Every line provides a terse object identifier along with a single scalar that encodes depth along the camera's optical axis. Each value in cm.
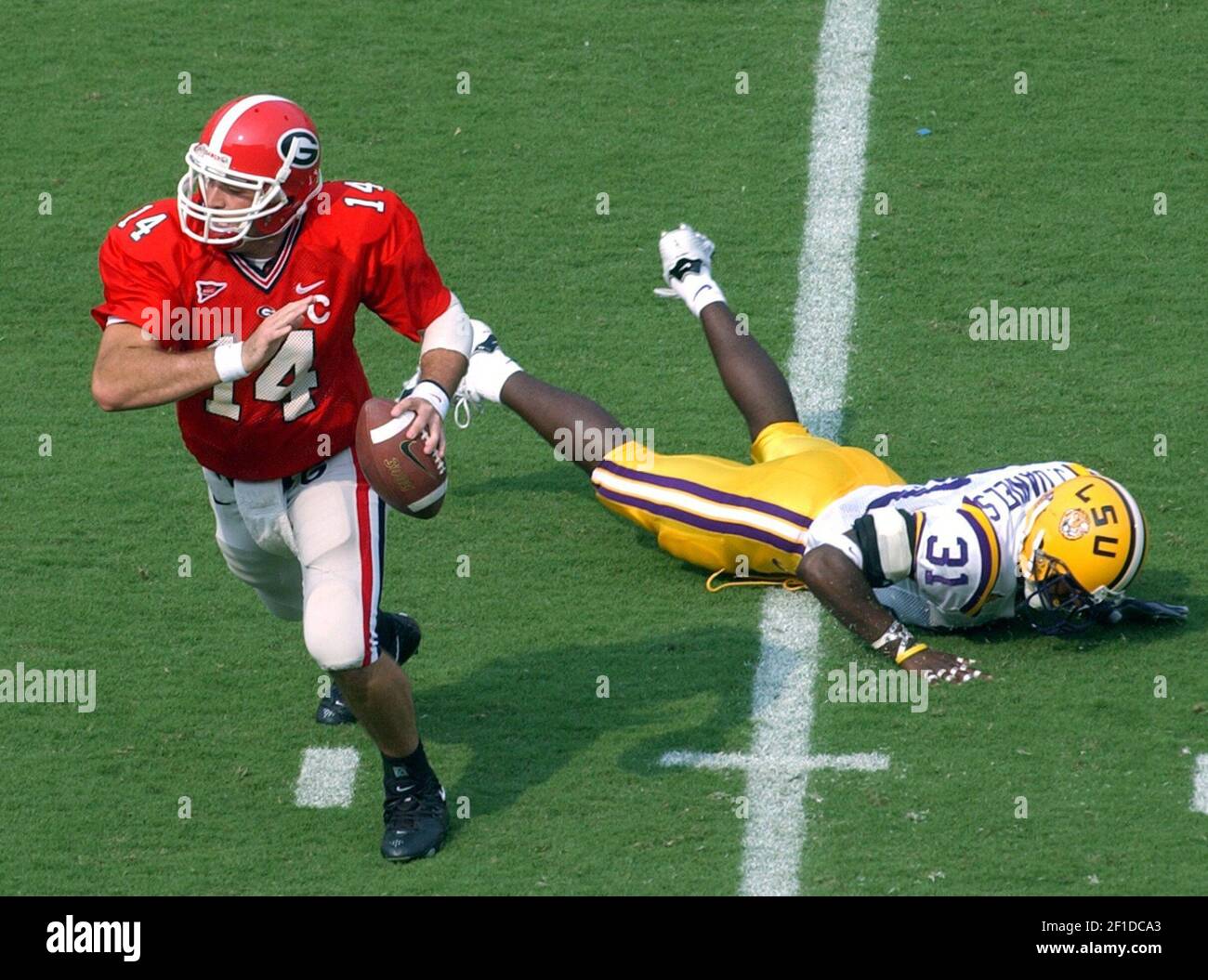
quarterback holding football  912
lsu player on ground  1048
